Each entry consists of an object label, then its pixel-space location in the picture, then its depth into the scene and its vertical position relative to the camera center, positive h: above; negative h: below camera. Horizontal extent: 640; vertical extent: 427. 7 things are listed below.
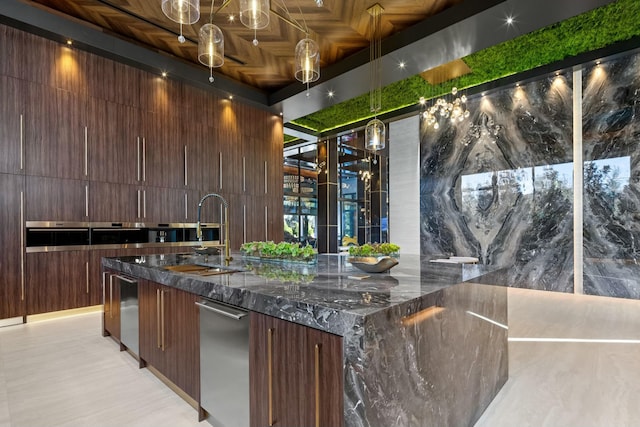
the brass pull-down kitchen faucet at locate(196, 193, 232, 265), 2.58 -0.28
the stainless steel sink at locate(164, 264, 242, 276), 2.03 -0.37
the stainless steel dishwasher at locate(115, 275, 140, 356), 2.51 -0.79
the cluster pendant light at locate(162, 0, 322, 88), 2.08 +1.32
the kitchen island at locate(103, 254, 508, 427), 1.07 -0.49
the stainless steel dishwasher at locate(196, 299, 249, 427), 1.50 -0.73
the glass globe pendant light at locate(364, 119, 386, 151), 3.58 +0.87
